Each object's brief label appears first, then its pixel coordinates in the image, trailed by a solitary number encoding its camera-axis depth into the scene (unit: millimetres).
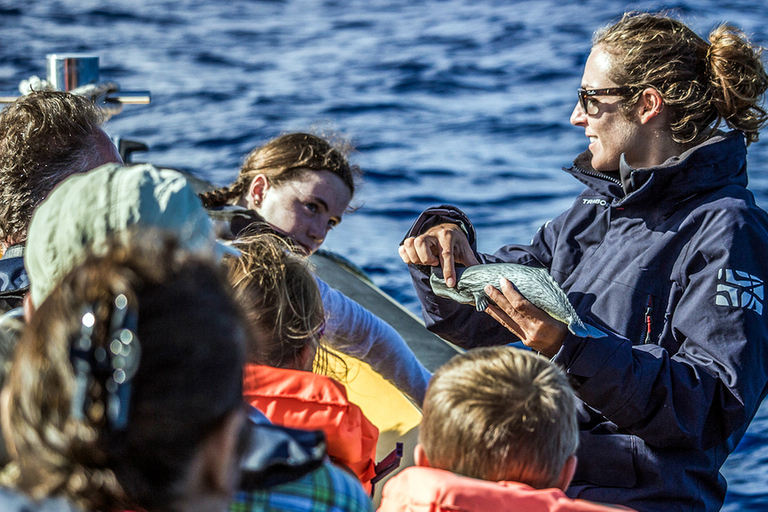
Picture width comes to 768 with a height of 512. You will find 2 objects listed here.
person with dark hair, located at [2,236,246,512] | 1707
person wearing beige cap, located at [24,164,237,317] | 2400
